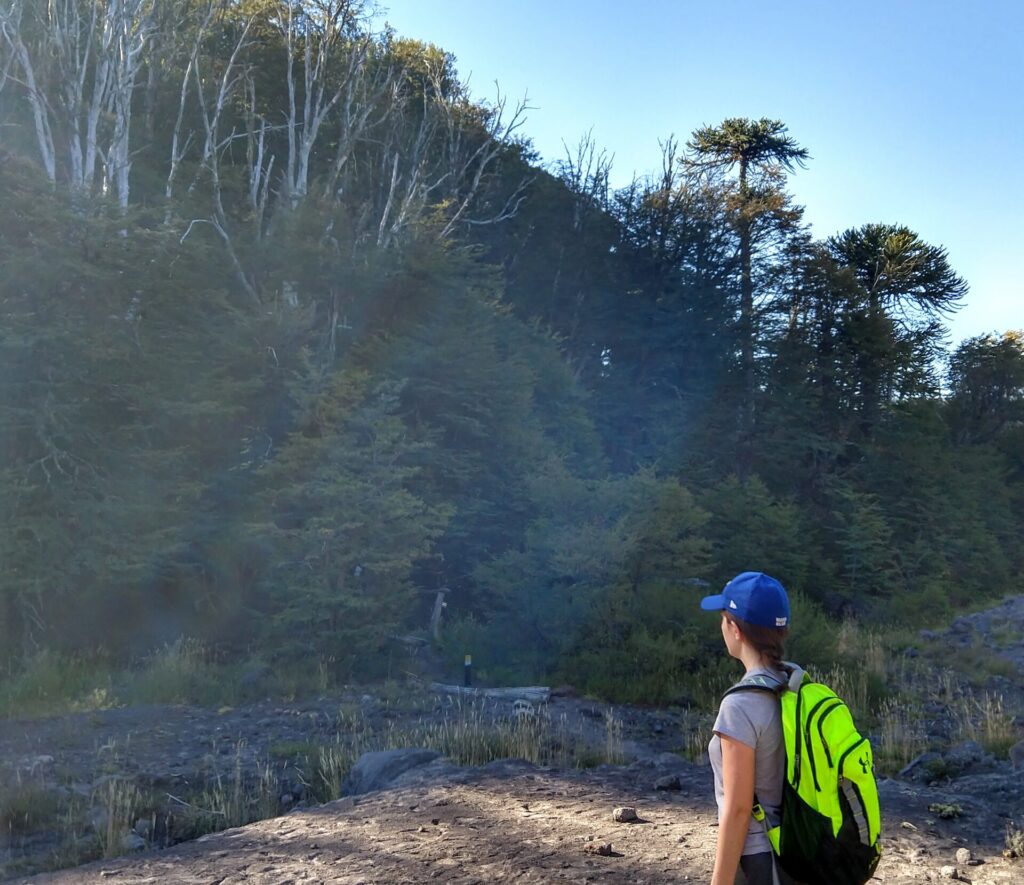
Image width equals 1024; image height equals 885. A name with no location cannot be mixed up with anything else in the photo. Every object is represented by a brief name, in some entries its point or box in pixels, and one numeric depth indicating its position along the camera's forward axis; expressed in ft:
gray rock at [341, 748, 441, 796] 27.91
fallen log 45.91
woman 9.63
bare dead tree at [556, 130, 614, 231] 119.96
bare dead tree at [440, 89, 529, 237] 105.81
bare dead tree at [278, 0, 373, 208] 90.27
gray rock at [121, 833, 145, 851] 24.53
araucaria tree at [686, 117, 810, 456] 114.01
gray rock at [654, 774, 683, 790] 26.40
